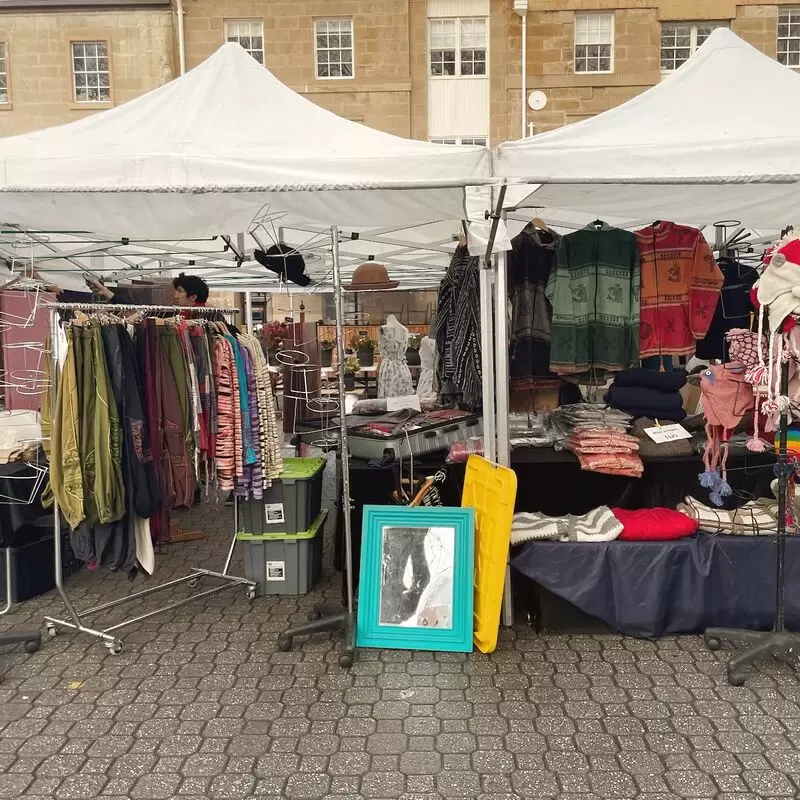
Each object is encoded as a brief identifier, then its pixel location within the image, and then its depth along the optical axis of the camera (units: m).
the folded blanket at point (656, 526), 3.70
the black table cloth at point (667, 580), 3.66
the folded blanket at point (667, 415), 4.33
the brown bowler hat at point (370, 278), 7.01
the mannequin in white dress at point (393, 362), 9.05
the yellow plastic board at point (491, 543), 3.43
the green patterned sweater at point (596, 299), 4.14
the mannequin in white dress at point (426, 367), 8.57
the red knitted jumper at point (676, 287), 4.12
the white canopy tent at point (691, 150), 3.13
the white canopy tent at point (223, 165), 3.22
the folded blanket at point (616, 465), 3.97
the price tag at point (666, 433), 4.11
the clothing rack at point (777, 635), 3.24
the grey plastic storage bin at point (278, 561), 4.36
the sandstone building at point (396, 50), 15.36
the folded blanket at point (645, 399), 4.33
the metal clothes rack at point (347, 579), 3.53
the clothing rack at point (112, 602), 3.47
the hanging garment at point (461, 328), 4.52
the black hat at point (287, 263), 5.79
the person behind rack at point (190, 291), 5.59
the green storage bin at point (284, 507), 4.35
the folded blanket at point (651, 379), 4.34
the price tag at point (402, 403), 5.73
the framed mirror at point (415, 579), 3.51
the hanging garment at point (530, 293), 4.37
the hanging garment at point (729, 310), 4.31
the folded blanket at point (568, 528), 3.71
